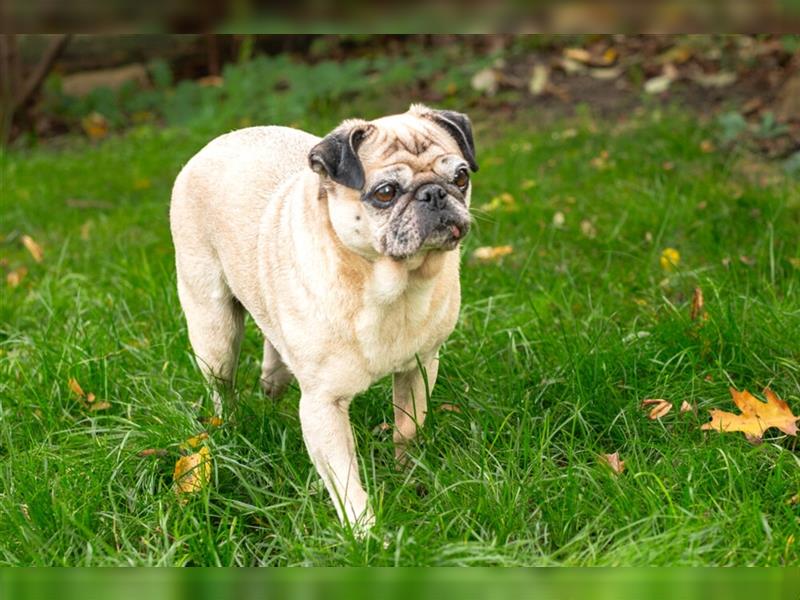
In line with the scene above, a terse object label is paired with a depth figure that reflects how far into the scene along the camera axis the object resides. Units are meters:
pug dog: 3.05
